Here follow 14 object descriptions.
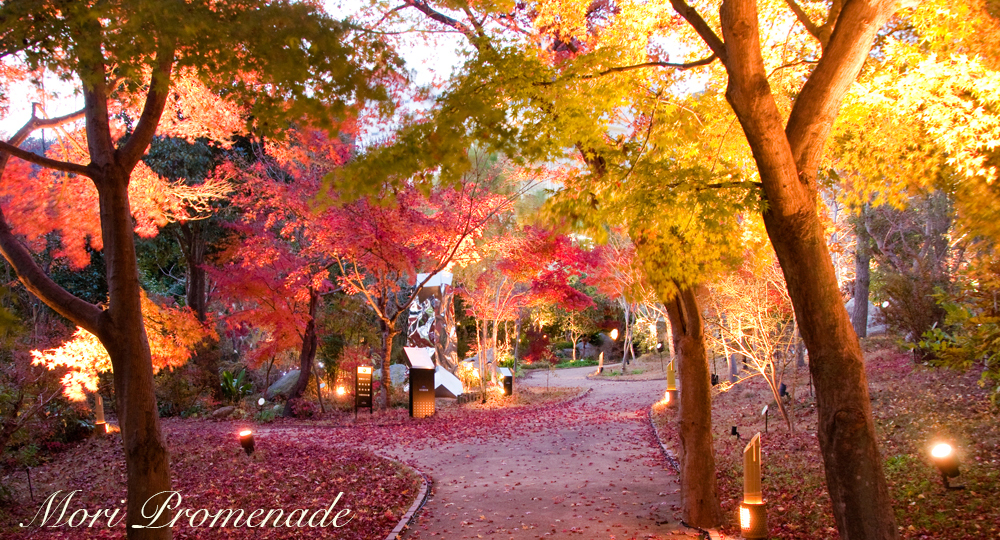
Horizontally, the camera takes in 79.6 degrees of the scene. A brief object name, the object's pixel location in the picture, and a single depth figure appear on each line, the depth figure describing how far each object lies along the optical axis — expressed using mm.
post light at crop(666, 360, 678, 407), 15477
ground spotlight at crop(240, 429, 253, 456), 9414
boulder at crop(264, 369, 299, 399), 19281
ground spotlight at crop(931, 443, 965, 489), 5637
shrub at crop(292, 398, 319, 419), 16672
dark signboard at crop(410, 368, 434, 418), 15602
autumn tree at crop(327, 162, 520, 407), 13461
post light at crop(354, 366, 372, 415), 15750
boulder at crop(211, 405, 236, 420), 16922
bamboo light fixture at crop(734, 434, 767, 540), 5516
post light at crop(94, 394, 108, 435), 12602
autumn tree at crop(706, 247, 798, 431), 9903
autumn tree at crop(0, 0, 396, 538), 4250
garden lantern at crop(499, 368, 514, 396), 20125
